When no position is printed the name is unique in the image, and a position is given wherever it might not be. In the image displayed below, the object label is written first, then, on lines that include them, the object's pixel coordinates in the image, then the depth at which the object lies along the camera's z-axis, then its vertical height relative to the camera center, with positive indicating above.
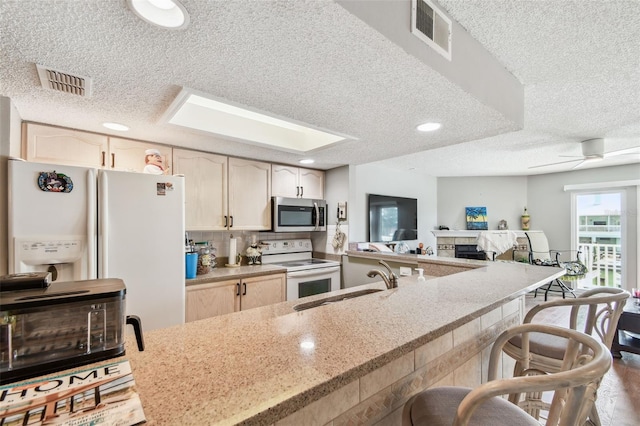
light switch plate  3.60 +0.05
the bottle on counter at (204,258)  2.66 -0.41
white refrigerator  1.56 -0.09
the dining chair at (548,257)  4.67 -0.80
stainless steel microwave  3.23 -0.01
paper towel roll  3.08 -0.40
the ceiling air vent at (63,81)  1.34 +0.67
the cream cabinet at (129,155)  2.36 +0.51
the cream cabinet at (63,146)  2.01 +0.52
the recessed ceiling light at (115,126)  2.07 +0.66
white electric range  3.05 -0.60
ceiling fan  3.16 +0.74
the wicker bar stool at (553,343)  1.26 -0.64
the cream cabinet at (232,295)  2.44 -0.75
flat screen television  4.25 -0.07
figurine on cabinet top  2.26 +0.43
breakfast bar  0.58 -0.38
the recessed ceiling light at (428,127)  1.96 +0.61
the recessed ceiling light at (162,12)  0.93 +0.69
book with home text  0.50 -0.36
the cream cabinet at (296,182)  3.31 +0.40
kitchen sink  1.43 -0.48
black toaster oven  0.61 -0.26
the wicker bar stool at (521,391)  0.62 -0.47
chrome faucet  1.69 -0.39
